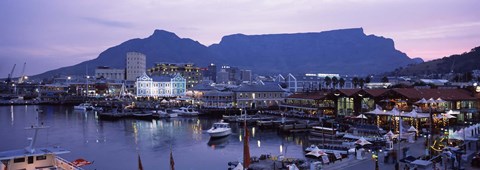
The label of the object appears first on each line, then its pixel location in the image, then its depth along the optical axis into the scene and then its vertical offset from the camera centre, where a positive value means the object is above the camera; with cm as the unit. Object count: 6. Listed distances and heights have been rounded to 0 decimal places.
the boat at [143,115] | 6881 -577
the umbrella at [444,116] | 3981 -357
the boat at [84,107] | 8764 -548
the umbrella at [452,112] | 4210 -344
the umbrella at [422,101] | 4275 -223
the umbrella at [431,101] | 4275 -223
